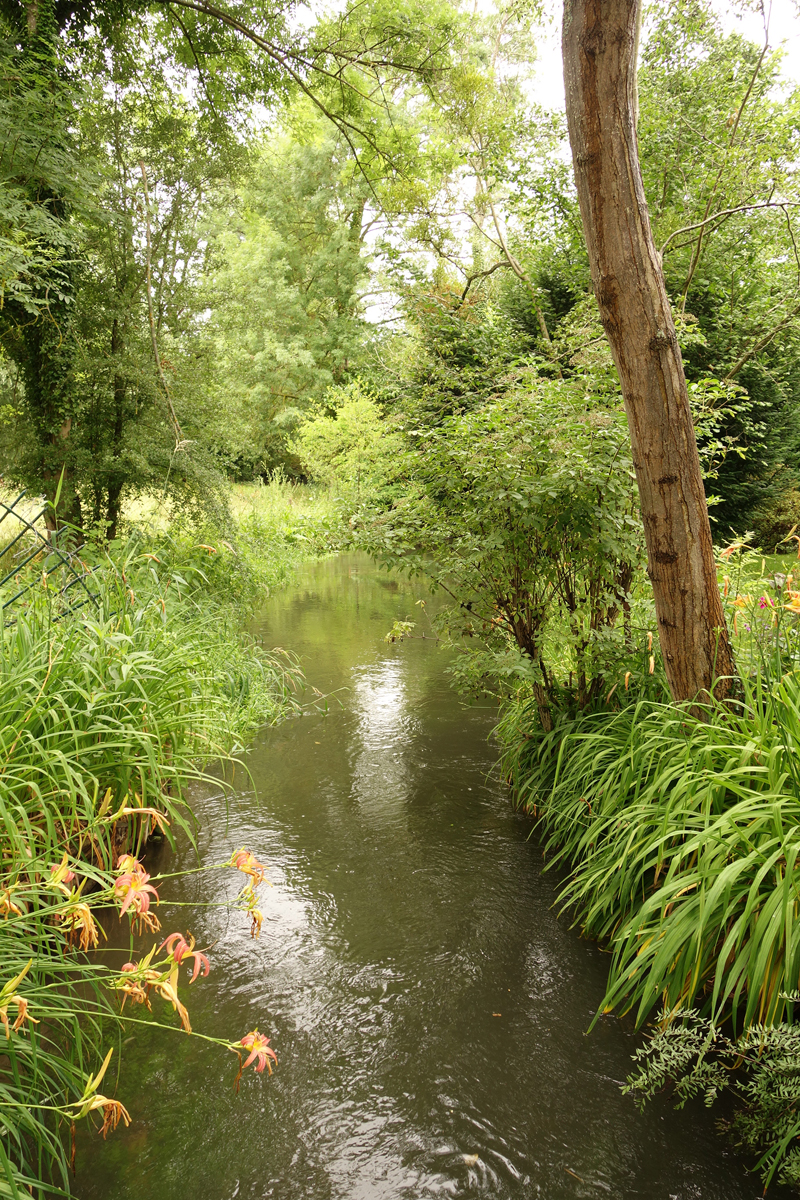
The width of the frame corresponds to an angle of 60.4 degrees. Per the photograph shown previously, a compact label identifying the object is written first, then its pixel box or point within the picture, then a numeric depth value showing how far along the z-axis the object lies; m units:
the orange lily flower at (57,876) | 1.24
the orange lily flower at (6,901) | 1.32
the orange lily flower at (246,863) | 1.59
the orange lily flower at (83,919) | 1.29
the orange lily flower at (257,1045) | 1.38
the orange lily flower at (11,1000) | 1.14
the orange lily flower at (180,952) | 1.29
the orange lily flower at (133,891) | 1.31
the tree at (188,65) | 5.43
